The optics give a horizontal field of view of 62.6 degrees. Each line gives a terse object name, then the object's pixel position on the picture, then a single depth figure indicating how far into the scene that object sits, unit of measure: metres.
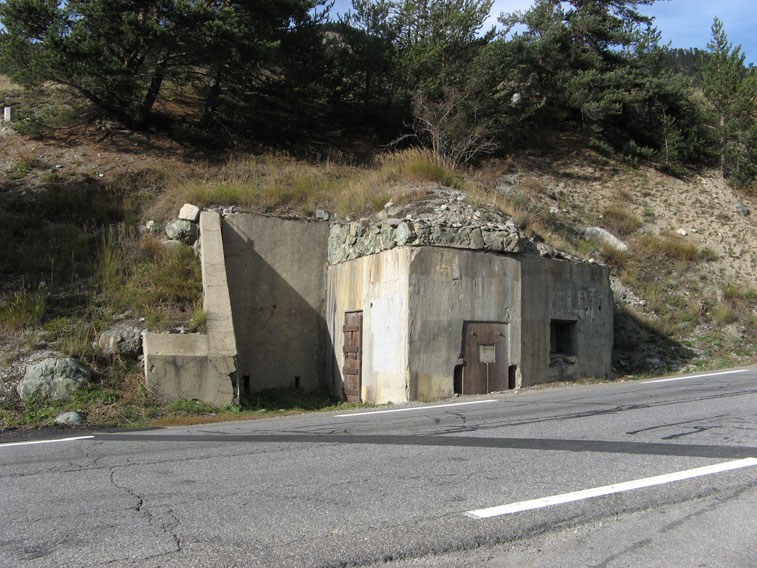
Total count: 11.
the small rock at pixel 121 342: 12.01
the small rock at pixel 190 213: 15.79
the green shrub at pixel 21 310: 12.39
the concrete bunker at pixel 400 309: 11.73
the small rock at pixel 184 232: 15.71
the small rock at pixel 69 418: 9.74
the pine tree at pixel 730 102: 29.50
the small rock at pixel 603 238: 22.67
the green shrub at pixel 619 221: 24.77
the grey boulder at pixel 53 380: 10.66
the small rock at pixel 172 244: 15.39
